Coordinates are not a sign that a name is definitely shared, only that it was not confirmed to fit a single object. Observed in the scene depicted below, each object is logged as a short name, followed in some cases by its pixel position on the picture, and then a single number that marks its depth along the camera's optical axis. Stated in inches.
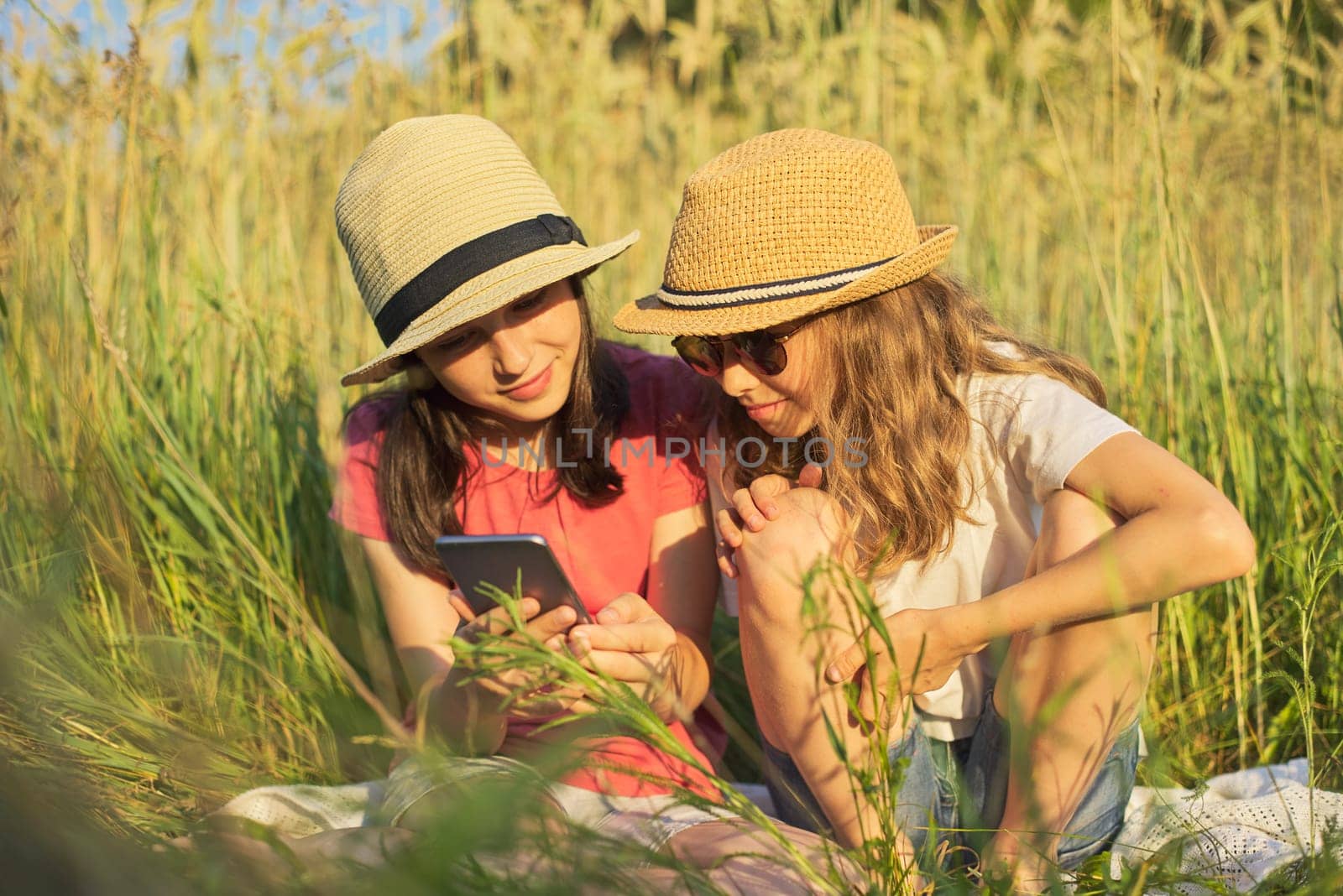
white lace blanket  56.0
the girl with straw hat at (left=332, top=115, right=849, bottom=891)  62.8
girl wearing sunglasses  54.2
